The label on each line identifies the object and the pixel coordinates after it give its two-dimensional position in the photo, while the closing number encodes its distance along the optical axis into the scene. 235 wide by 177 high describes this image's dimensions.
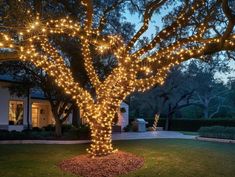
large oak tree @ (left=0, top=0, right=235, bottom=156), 6.40
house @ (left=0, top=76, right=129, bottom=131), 13.18
